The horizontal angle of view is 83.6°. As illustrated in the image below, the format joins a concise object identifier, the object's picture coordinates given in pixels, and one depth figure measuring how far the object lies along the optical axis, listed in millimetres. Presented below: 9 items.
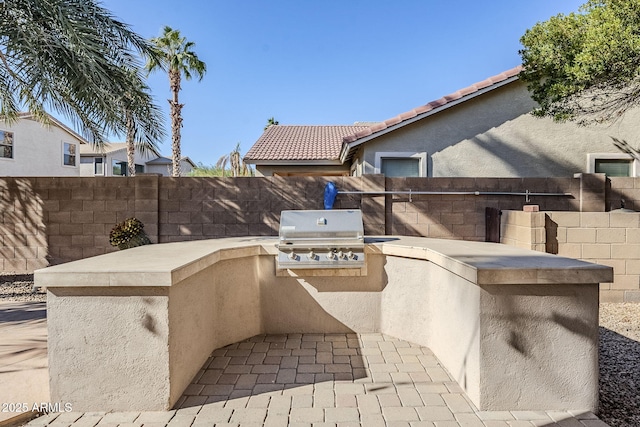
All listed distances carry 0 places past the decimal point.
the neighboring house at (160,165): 30438
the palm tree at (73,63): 5734
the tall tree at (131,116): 6984
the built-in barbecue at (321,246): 3734
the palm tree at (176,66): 16406
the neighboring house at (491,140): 8617
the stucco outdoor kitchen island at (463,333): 2539
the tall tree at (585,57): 5188
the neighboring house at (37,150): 16281
